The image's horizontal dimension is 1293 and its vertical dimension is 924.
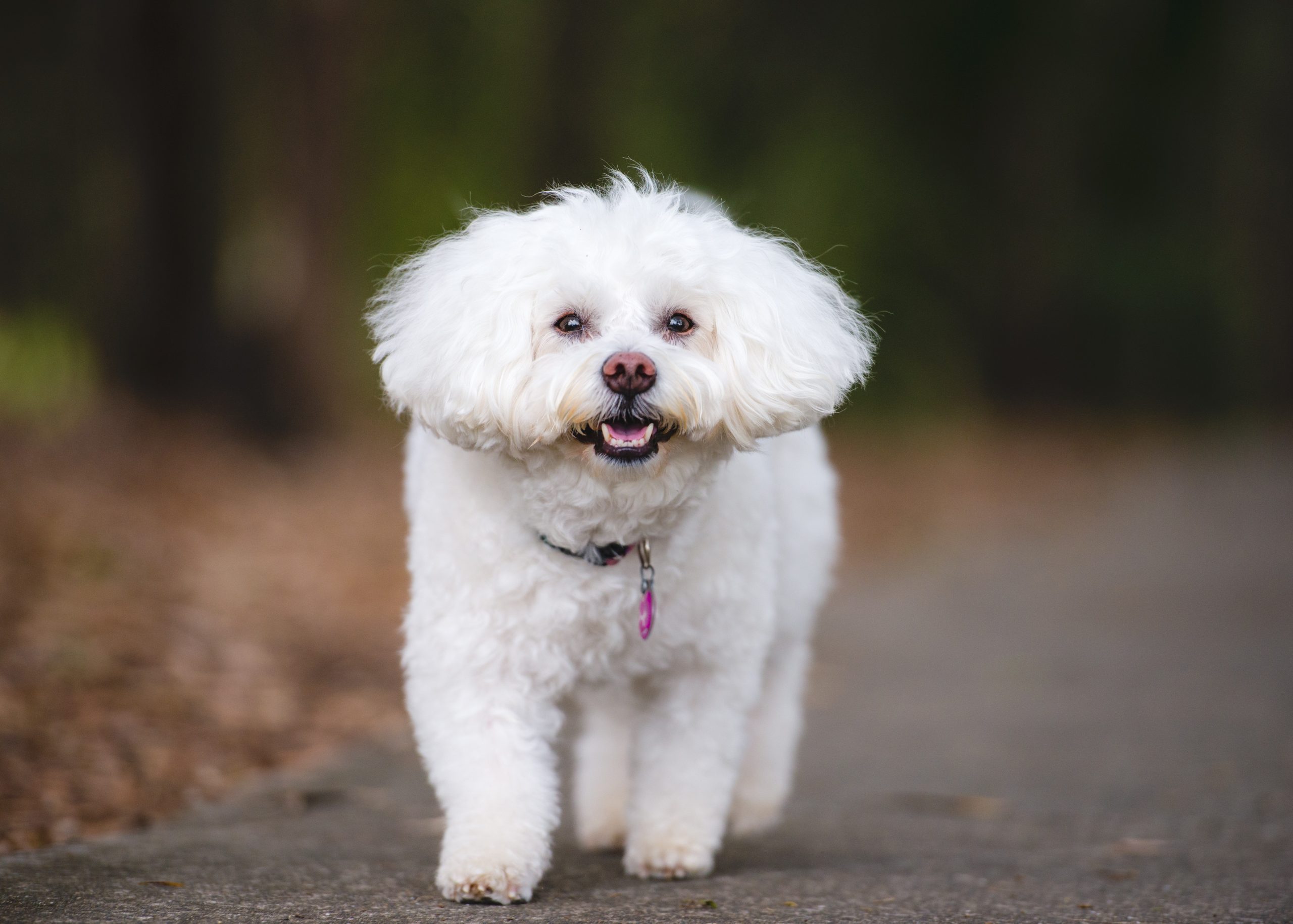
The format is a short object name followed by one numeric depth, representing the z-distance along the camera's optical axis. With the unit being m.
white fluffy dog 2.97
